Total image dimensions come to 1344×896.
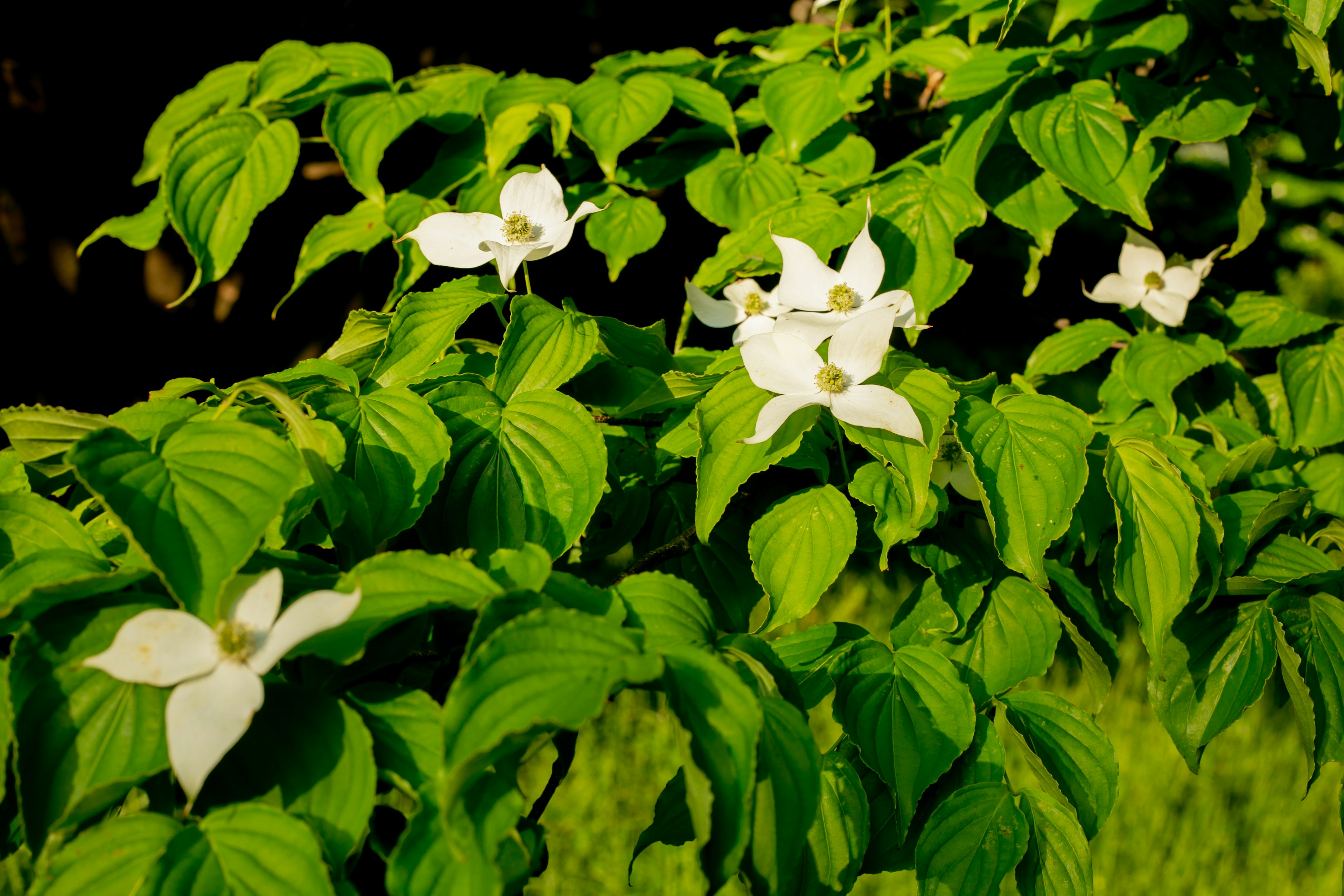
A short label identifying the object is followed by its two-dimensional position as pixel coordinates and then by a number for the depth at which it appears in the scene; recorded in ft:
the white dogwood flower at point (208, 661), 2.32
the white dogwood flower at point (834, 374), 2.60
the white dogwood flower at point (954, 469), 2.88
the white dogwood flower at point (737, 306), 3.06
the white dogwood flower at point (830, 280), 2.84
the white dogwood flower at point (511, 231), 2.80
